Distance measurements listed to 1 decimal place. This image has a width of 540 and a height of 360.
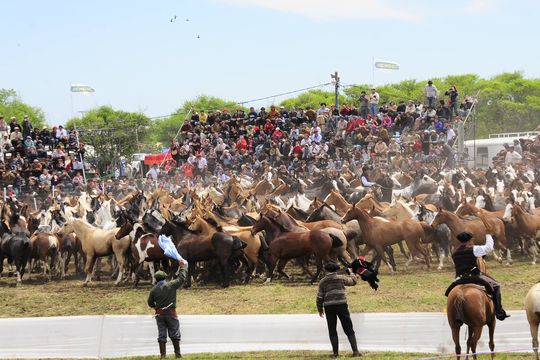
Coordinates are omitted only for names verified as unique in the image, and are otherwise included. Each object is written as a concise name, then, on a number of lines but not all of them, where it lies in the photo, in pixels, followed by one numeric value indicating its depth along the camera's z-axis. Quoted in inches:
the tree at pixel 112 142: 1894.7
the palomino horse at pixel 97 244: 916.0
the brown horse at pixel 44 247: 962.1
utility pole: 2006.8
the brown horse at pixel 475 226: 855.1
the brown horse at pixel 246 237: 875.4
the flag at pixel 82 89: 1791.3
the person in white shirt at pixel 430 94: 1514.5
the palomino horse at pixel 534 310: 514.6
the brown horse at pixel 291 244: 842.8
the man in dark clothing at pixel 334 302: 546.9
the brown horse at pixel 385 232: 888.3
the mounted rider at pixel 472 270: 514.9
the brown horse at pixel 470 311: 501.7
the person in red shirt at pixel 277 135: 1581.4
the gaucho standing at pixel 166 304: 565.3
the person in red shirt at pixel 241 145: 1581.6
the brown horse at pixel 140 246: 871.1
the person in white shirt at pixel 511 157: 1331.2
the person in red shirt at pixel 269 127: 1633.9
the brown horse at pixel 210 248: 854.5
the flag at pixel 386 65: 1781.5
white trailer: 1467.8
